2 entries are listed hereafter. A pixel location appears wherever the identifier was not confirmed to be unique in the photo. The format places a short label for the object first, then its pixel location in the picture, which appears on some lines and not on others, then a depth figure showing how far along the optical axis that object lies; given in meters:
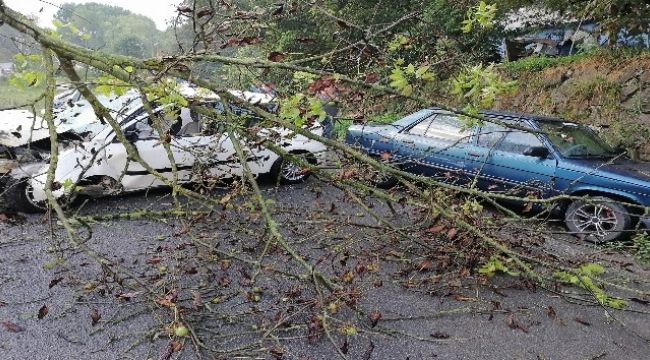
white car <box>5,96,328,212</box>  5.41
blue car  5.54
